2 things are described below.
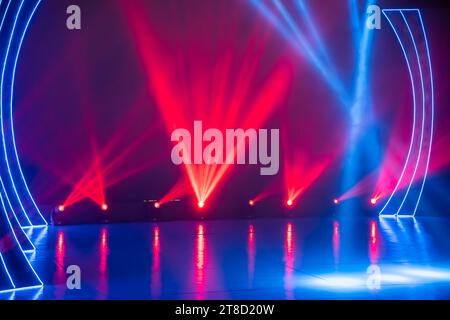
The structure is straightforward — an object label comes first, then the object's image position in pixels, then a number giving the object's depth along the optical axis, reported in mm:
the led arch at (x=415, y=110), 15266
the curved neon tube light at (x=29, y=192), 12848
